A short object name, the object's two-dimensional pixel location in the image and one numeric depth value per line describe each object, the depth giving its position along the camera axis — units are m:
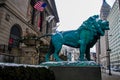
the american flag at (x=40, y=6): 26.11
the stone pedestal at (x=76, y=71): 9.55
